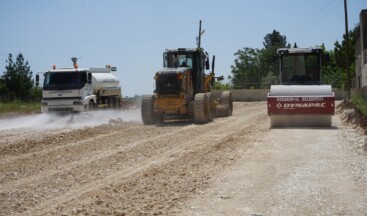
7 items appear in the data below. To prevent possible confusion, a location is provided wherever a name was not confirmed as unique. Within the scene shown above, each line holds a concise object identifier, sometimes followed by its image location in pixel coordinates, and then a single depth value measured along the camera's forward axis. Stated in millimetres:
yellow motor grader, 19281
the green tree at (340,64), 51469
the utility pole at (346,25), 35281
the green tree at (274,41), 86562
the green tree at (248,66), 76625
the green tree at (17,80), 47188
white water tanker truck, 23016
